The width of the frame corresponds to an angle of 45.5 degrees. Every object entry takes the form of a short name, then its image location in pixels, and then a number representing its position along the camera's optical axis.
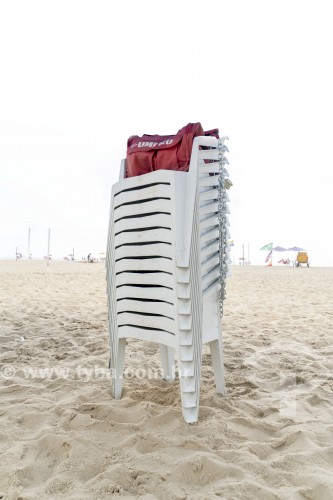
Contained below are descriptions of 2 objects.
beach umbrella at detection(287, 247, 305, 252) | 39.64
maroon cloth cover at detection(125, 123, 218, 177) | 2.18
